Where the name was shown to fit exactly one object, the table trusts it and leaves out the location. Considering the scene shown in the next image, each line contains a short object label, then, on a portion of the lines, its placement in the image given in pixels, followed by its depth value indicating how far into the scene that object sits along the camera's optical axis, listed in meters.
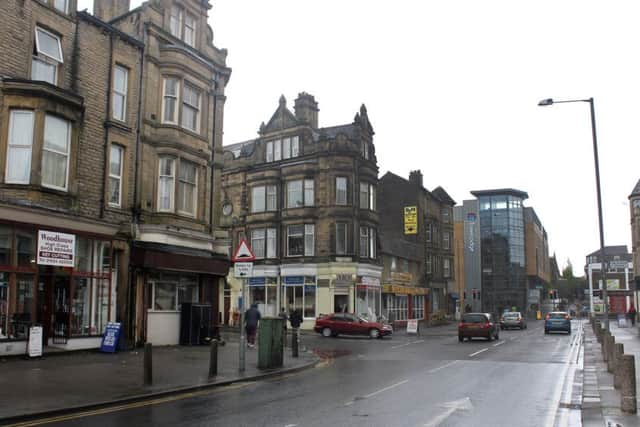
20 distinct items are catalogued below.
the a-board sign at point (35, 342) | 16.48
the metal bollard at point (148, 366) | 12.88
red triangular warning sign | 16.05
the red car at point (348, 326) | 35.44
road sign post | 15.77
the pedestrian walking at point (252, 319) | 23.30
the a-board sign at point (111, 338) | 19.34
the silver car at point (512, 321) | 48.47
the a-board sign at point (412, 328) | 38.84
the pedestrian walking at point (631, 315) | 50.16
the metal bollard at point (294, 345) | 20.91
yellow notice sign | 53.94
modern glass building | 90.38
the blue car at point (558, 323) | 39.60
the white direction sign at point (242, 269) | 15.87
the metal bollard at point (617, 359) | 10.54
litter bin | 16.73
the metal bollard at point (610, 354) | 14.80
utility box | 23.25
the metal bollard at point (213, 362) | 14.61
